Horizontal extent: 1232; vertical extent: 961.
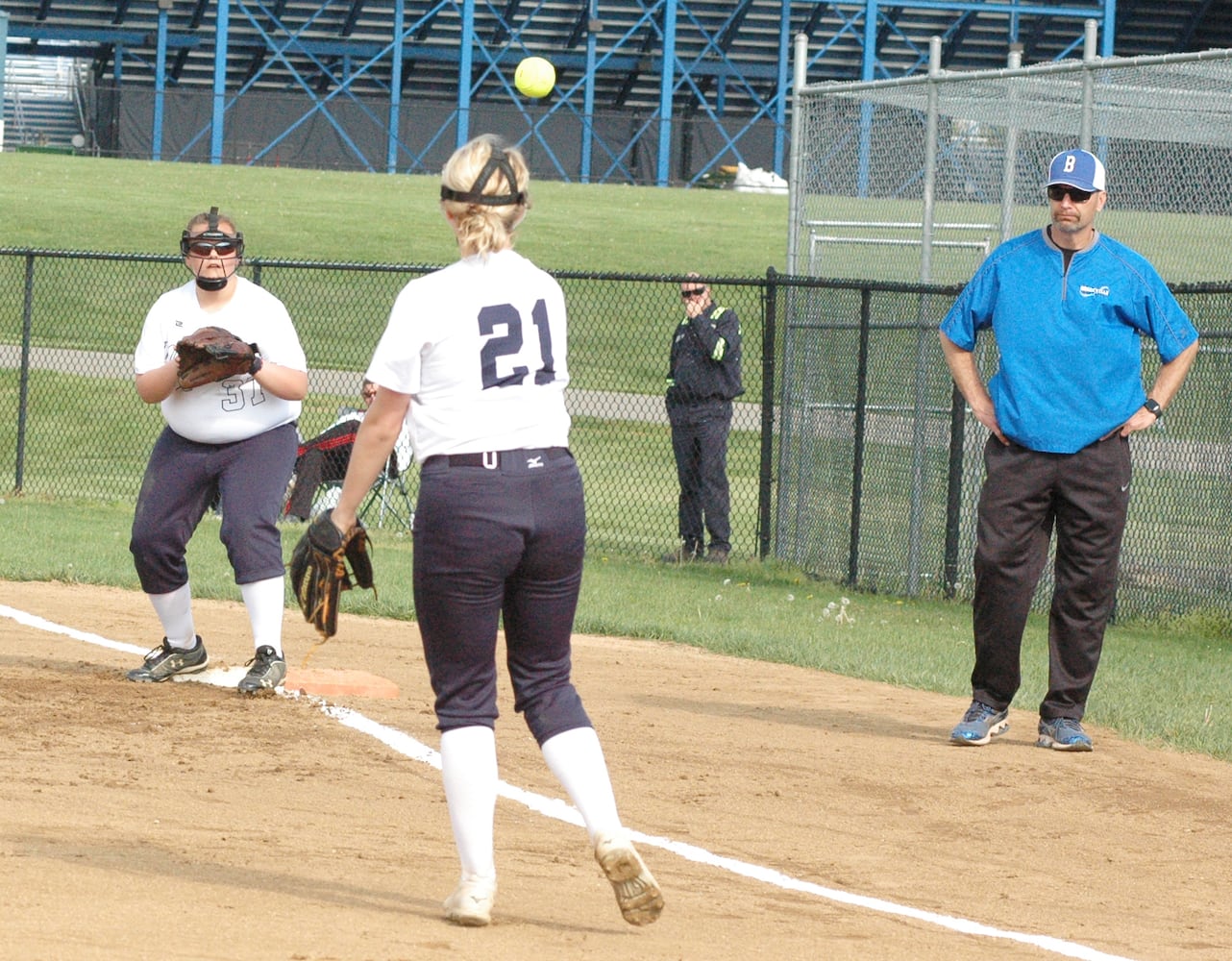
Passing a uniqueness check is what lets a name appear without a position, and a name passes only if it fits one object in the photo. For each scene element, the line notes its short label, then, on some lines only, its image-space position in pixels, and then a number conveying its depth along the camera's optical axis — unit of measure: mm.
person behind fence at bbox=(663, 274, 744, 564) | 25469
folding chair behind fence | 27609
